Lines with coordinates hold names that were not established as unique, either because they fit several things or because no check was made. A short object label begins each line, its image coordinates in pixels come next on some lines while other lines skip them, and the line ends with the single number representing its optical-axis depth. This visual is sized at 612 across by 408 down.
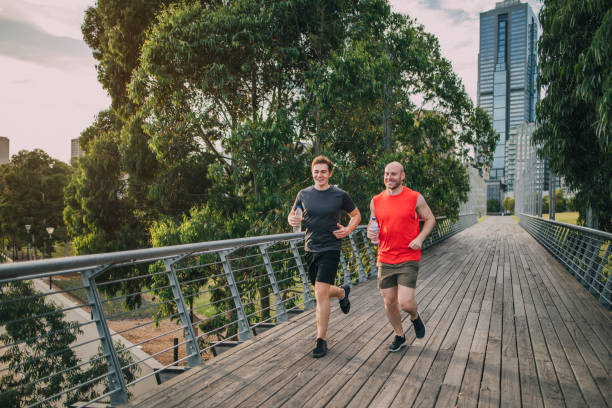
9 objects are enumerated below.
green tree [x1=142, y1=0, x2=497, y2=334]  11.78
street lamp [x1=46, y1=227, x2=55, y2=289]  37.37
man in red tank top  3.75
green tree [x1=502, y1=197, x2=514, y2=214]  154.25
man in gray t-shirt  3.91
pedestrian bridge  3.10
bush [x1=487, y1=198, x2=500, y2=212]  138.00
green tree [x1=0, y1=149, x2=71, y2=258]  35.44
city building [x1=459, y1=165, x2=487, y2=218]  56.22
